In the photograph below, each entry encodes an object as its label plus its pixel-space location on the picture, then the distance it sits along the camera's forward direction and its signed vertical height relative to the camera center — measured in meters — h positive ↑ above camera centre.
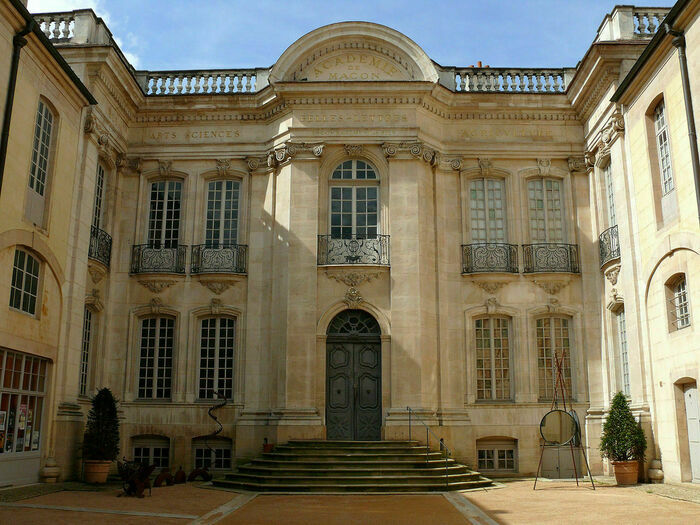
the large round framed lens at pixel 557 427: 15.65 +0.14
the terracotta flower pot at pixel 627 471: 14.85 -0.70
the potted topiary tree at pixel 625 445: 14.88 -0.21
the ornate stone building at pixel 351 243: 16.91 +4.44
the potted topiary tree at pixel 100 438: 15.47 -0.11
